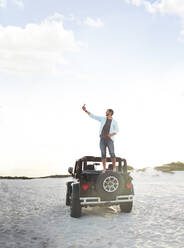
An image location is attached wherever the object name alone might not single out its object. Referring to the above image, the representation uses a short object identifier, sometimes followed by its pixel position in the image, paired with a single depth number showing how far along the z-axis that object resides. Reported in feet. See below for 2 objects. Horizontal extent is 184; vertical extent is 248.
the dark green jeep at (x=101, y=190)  25.84
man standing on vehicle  29.32
